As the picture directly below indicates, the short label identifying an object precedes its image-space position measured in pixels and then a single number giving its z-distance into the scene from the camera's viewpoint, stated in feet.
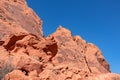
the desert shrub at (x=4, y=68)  32.49
